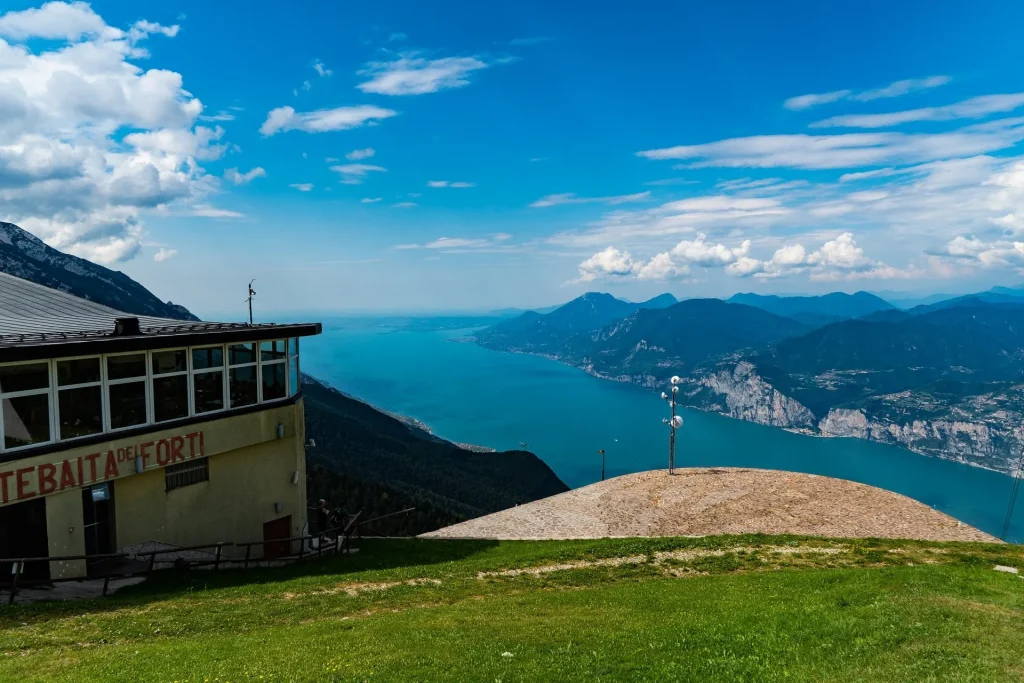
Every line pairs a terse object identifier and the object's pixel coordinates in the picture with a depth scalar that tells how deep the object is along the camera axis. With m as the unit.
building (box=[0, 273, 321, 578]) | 14.65
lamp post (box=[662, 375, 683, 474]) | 30.01
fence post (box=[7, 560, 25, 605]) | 13.27
